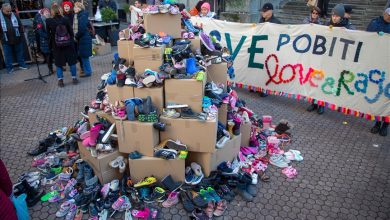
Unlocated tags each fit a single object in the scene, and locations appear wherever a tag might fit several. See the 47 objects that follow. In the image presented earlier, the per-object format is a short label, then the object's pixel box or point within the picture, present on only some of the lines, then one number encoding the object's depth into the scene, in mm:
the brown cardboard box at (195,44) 4652
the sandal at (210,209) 3529
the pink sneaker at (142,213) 3498
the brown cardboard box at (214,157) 3995
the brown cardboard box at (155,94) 3876
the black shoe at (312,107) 6441
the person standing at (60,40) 7094
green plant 11461
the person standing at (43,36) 8164
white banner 5418
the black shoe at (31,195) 3723
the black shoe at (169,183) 3826
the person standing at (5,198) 2416
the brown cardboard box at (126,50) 4504
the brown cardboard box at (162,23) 4368
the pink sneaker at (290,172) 4293
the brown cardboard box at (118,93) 3982
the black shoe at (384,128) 5445
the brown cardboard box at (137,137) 3742
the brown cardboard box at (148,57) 3992
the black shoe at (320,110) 6297
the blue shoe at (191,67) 4047
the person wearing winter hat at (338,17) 5842
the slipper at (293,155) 4684
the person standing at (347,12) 6437
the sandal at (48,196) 3807
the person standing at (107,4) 12859
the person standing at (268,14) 6898
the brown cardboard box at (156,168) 3840
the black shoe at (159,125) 3719
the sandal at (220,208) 3566
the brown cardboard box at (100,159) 3807
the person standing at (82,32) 7652
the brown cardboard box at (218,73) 4711
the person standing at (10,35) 8273
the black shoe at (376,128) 5555
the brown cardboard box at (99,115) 4144
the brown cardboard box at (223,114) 4383
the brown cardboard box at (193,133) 3742
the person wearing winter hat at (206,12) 7691
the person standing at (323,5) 10749
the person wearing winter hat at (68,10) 7680
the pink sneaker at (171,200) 3701
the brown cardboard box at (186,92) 3826
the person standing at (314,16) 6496
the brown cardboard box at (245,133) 4758
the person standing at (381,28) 5457
